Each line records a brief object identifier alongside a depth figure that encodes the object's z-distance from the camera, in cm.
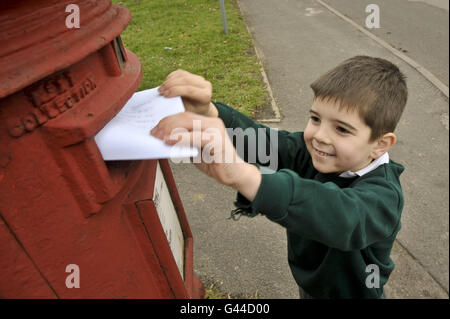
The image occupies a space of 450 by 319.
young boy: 90
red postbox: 71
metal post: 580
